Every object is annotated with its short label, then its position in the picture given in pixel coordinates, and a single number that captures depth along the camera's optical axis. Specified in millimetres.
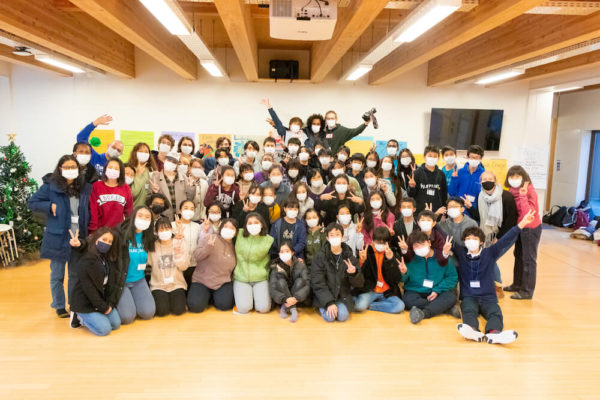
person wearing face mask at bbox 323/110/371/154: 5746
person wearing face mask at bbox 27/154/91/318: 3697
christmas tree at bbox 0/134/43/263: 5586
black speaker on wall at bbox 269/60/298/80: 7344
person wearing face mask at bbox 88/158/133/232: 3855
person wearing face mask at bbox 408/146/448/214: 4871
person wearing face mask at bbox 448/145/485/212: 4781
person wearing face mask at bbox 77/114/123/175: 4465
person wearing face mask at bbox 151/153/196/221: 4445
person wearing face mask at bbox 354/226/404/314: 4047
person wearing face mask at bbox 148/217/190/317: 3914
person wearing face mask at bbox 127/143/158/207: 4379
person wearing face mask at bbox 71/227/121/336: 3451
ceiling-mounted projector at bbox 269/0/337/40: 3684
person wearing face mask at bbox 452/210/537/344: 3732
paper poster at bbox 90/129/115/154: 7621
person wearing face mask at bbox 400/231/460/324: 3969
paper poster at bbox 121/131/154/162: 7660
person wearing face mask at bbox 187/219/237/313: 4031
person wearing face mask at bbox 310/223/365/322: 3902
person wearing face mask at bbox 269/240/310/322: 3949
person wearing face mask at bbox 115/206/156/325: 3709
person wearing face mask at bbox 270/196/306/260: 4238
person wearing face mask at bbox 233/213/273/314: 4027
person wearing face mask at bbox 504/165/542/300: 4461
